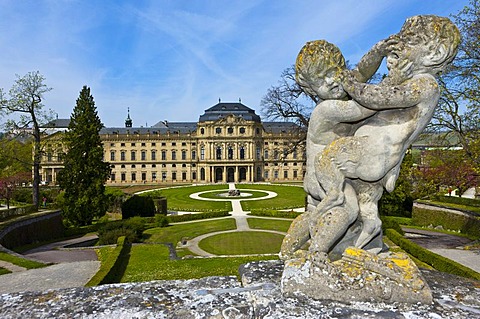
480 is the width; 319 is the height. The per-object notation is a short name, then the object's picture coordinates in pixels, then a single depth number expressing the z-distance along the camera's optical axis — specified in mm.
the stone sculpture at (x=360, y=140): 3653
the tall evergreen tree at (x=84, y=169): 27375
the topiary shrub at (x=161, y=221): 26916
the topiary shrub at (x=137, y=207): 30047
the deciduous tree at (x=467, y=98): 15859
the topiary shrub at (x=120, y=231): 21297
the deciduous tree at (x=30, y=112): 27266
